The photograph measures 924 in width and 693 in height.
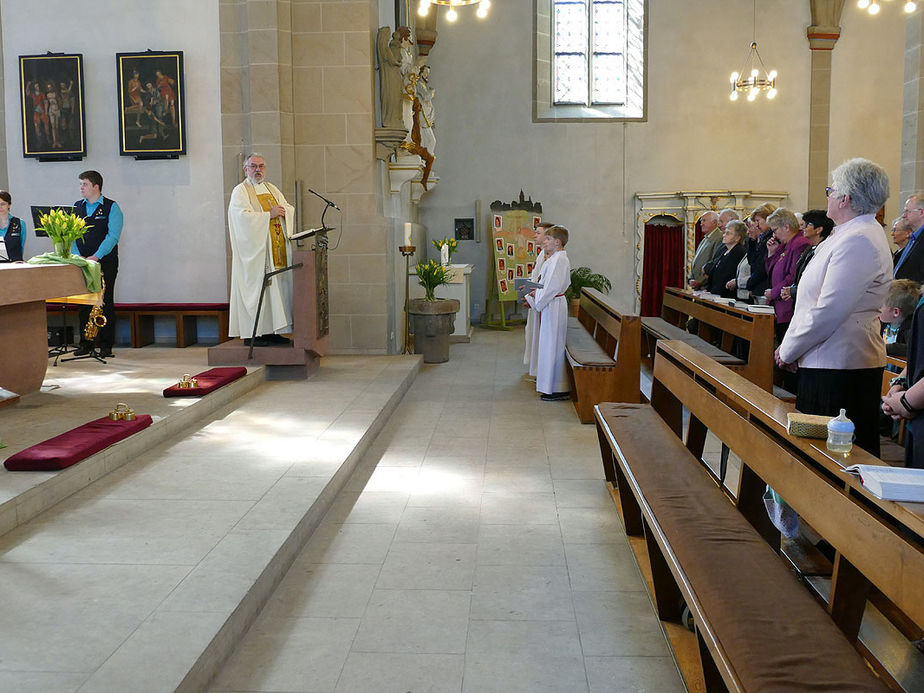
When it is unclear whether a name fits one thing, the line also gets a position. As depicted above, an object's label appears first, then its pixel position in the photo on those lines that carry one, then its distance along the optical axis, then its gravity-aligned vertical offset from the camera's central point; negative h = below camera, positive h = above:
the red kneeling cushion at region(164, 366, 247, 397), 6.24 -0.94
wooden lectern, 7.55 -0.67
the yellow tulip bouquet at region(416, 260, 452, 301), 9.88 -0.27
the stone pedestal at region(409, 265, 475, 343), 11.65 -0.53
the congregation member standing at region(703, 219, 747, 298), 9.01 -0.08
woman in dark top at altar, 7.73 +0.19
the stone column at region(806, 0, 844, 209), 14.22 +2.43
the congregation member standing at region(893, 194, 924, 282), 5.71 +0.02
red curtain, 14.55 -0.14
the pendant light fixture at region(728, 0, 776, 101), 12.88 +2.46
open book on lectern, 7.46 +0.16
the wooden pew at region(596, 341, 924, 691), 2.06 -0.91
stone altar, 5.66 -0.44
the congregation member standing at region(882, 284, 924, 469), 3.09 -0.52
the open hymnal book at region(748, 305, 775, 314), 7.18 -0.46
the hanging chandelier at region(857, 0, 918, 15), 9.64 +2.67
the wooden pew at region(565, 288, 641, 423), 6.87 -0.93
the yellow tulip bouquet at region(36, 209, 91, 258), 6.44 +0.17
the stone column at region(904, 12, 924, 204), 8.94 +1.36
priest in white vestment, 7.59 -0.02
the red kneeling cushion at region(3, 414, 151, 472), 4.26 -0.98
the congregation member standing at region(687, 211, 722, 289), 9.97 +0.06
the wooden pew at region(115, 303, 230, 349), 9.26 -0.63
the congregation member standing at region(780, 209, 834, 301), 6.18 +0.18
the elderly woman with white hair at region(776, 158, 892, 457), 3.59 -0.24
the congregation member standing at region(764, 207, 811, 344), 6.93 -0.06
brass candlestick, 10.35 -0.41
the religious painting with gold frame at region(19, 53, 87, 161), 9.34 +1.55
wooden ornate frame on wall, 14.33 +0.77
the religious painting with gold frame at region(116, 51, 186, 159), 9.29 +1.59
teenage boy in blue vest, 7.89 +0.25
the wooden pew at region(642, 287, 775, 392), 6.77 -0.73
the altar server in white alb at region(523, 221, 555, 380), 8.33 -0.68
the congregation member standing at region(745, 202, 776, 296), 8.26 +0.00
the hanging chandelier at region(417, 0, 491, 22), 8.06 +2.27
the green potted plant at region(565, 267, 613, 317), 13.99 -0.46
